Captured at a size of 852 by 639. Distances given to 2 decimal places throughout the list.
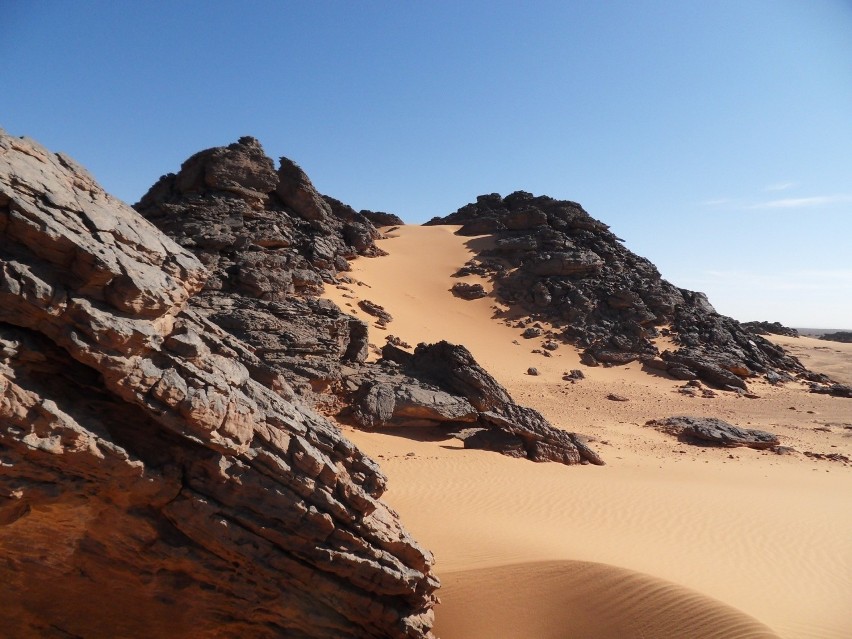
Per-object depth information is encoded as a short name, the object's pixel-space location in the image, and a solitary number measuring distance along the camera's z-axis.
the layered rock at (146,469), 4.84
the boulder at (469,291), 36.38
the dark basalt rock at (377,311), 28.02
